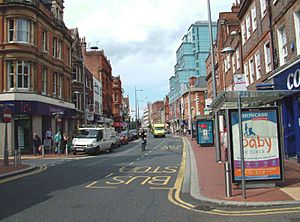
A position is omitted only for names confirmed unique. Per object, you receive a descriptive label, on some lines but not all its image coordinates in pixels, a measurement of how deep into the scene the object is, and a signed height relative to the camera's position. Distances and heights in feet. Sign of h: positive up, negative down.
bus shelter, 29.58 -0.93
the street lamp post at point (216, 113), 46.37 +2.57
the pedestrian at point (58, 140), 84.53 -0.49
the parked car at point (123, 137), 133.98 -0.34
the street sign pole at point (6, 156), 56.44 -2.81
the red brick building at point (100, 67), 206.18 +42.17
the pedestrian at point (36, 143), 83.19 -1.07
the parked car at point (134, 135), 189.47 +0.56
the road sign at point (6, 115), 55.35 +3.94
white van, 80.79 -0.83
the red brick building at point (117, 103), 264.11 +26.92
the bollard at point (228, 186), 27.07 -4.14
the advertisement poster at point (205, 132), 93.66 +0.52
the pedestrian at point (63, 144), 87.57 -1.62
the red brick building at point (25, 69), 87.86 +18.63
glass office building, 362.53 +88.21
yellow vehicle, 205.16 +3.13
